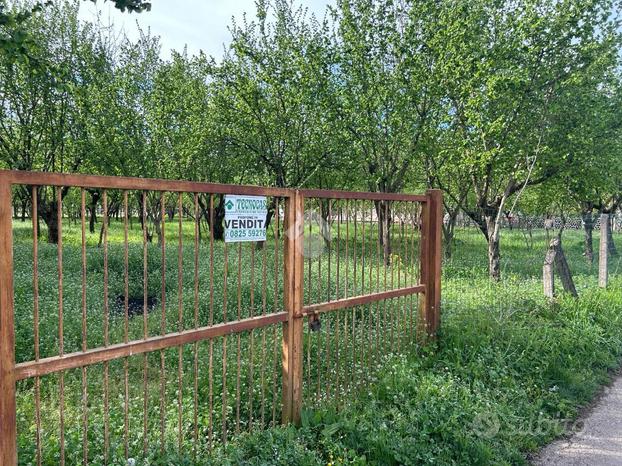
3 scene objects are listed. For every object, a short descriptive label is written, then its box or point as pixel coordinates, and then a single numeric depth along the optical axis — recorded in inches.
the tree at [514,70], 355.6
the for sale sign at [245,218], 104.9
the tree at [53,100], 522.0
